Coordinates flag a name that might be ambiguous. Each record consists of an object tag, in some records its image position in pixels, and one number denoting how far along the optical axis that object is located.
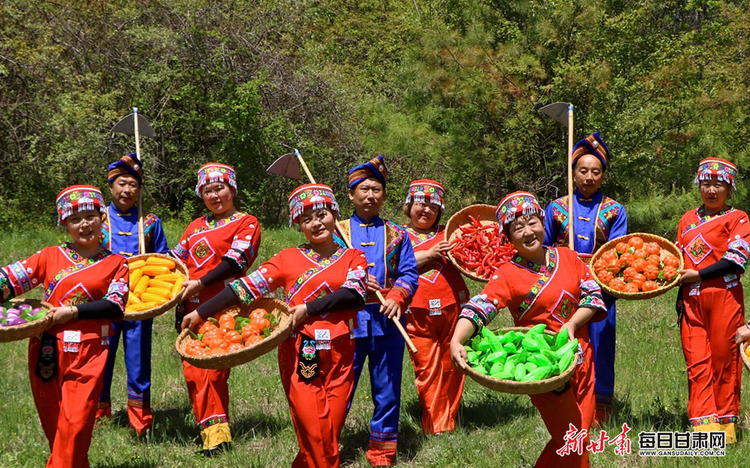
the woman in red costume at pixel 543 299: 4.63
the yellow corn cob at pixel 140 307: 5.76
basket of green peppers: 4.11
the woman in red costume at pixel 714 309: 6.06
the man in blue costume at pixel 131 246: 6.85
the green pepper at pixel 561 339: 4.46
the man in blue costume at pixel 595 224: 6.55
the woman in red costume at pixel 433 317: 6.66
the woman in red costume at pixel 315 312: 5.00
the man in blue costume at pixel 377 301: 5.93
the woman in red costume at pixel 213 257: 6.29
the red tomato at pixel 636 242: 6.18
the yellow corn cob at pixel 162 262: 6.22
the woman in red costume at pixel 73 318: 4.98
